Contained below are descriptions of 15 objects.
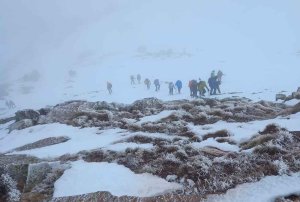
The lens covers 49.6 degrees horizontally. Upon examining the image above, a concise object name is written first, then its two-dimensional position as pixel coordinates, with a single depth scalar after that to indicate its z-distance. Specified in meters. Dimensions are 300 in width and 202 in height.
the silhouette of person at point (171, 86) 35.36
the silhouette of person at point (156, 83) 40.43
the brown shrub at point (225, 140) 11.15
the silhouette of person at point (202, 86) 28.19
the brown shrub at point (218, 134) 12.14
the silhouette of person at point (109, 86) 43.52
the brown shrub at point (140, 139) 12.62
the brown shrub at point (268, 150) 9.38
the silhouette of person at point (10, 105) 59.53
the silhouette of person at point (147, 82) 43.09
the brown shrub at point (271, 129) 11.27
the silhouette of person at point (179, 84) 34.72
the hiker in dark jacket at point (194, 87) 28.64
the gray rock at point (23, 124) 21.00
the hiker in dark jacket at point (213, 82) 28.44
